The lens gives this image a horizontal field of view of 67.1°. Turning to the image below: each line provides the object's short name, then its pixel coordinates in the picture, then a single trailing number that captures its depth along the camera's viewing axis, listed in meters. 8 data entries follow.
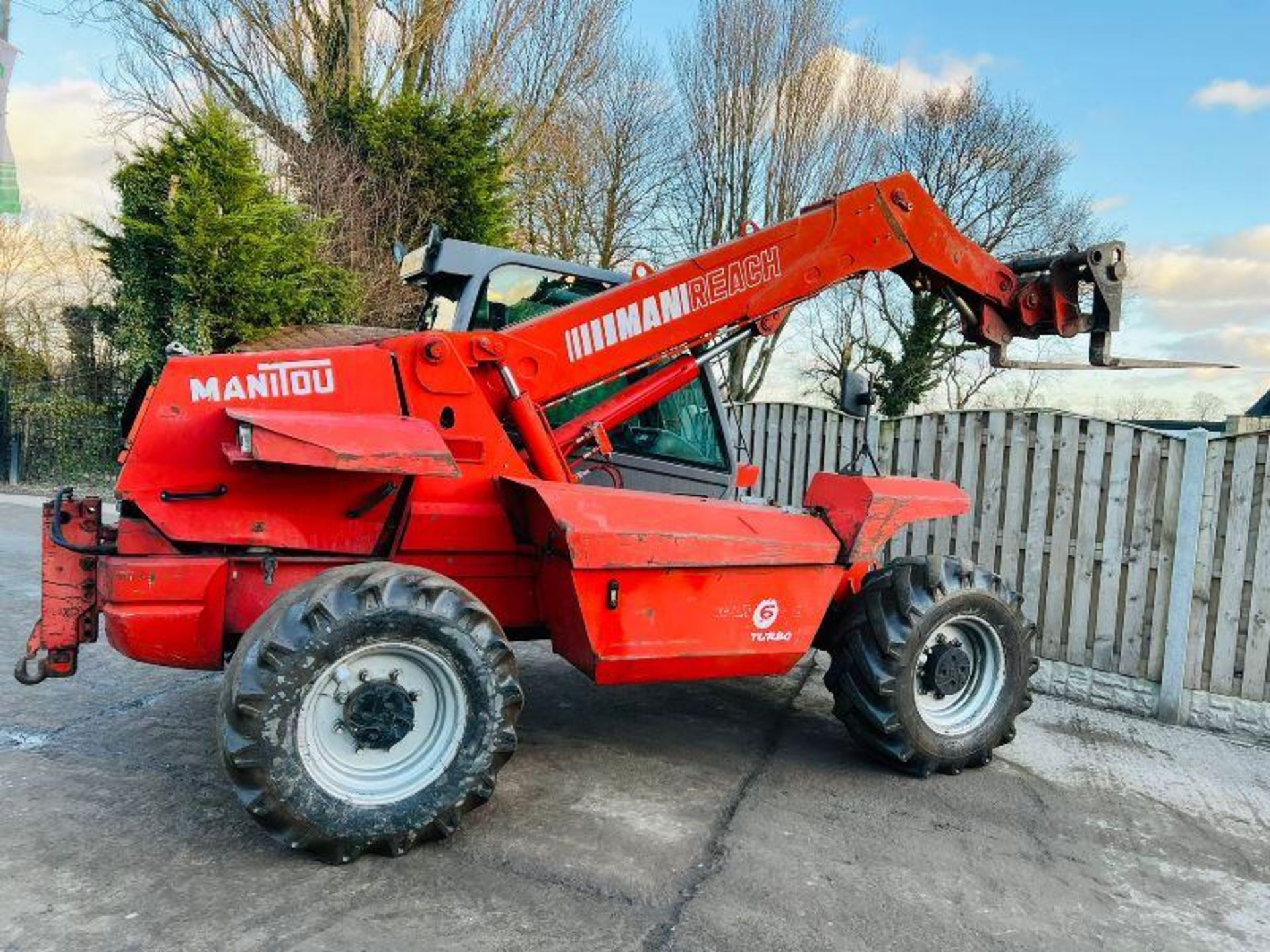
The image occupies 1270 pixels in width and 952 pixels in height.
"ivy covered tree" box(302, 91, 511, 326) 15.84
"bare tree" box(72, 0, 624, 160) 16.80
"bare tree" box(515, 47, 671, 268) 19.73
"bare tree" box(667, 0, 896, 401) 20.36
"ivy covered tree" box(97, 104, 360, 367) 13.21
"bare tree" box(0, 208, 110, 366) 17.48
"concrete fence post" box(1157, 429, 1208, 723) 5.85
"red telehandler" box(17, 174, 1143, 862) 3.42
